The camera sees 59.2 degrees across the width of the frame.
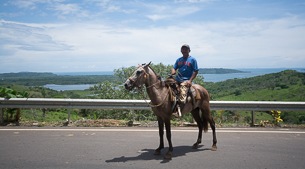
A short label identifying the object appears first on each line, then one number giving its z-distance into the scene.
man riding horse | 6.94
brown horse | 6.14
